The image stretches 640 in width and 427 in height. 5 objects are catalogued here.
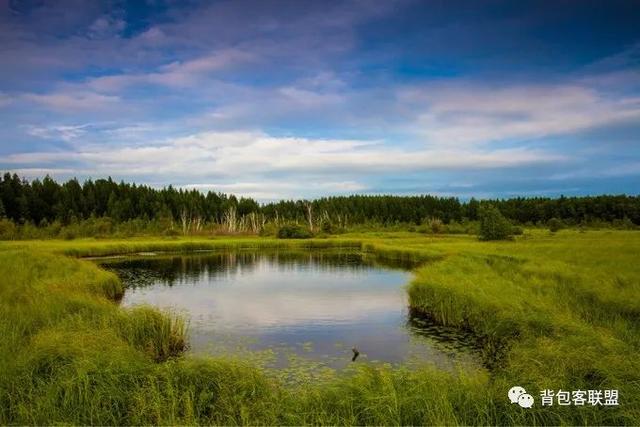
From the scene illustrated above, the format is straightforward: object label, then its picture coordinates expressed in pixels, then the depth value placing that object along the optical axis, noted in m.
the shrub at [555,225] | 71.13
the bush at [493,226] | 52.81
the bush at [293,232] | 84.44
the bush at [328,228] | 94.54
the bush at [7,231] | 65.62
